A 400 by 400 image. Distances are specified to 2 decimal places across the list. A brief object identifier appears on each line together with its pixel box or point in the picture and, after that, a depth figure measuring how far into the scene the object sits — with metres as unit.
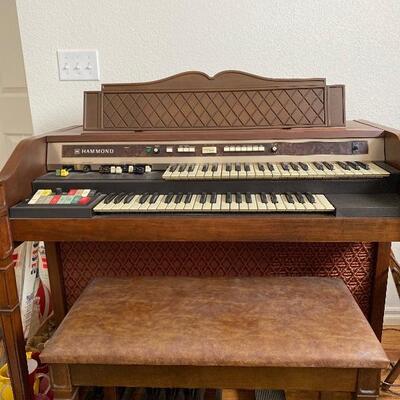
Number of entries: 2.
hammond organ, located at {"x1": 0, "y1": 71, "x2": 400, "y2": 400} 1.03
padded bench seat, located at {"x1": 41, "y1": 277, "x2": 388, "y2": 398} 0.84
